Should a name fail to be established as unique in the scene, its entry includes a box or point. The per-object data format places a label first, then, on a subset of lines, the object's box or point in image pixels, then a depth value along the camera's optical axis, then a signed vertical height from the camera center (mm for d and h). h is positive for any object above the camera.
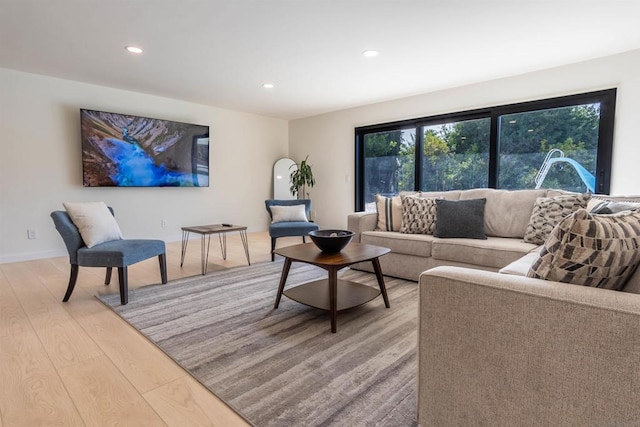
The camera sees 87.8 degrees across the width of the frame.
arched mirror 6597 +334
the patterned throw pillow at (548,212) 2654 -135
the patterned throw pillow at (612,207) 1462 -57
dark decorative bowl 2398 -344
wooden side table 3490 -391
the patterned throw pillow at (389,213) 3533 -199
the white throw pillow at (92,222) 2704 -248
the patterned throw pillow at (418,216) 3326 -211
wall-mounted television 4344 +598
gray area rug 1402 -879
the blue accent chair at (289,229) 4082 -433
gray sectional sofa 864 -454
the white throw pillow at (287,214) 4379 -265
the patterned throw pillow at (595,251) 992 -166
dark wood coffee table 2138 -664
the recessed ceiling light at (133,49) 3188 +1397
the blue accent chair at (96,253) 2553 -474
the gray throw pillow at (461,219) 3037 -223
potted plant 6215 +306
